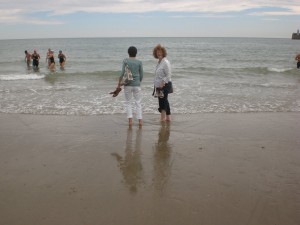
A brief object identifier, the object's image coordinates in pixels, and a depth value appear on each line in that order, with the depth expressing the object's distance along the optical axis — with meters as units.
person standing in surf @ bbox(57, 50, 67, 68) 22.34
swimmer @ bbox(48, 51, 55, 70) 21.53
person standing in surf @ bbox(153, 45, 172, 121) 6.44
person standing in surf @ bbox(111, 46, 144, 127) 6.30
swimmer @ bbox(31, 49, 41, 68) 22.40
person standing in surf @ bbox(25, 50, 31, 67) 24.16
